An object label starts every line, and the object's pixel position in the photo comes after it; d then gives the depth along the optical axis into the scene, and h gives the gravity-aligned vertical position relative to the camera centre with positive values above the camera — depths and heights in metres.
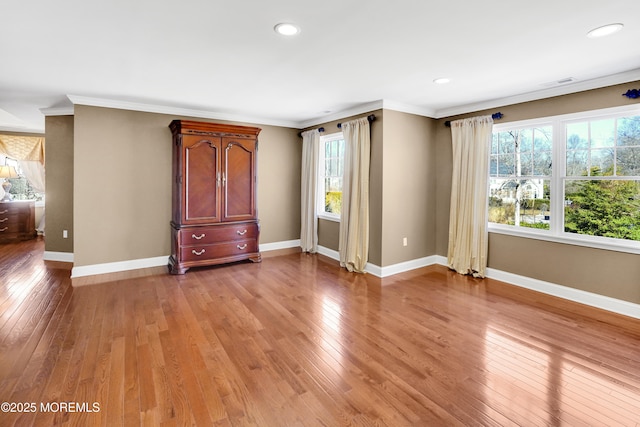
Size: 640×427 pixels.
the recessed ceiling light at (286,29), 2.23 +1.26
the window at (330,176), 5.45 +0.54
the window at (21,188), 7.24 +0.34
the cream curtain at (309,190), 5.65 +0.29
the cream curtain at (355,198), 4.50 +0.13
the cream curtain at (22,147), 6.64 +1.17
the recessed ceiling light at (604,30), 2.18 +1.25
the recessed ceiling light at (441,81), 3.36 +1.35
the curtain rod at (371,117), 4.36 +1.22
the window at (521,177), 3.85 +0.40
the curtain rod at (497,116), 4.10 +1.19
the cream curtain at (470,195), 4.26 +0.18
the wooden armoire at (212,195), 4.45 +0.15
